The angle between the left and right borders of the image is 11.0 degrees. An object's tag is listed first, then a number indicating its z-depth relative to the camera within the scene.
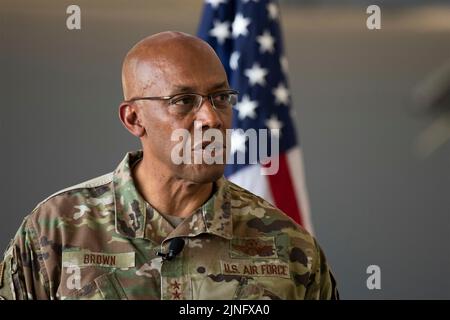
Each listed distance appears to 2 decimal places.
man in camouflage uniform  3.53
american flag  4.20
